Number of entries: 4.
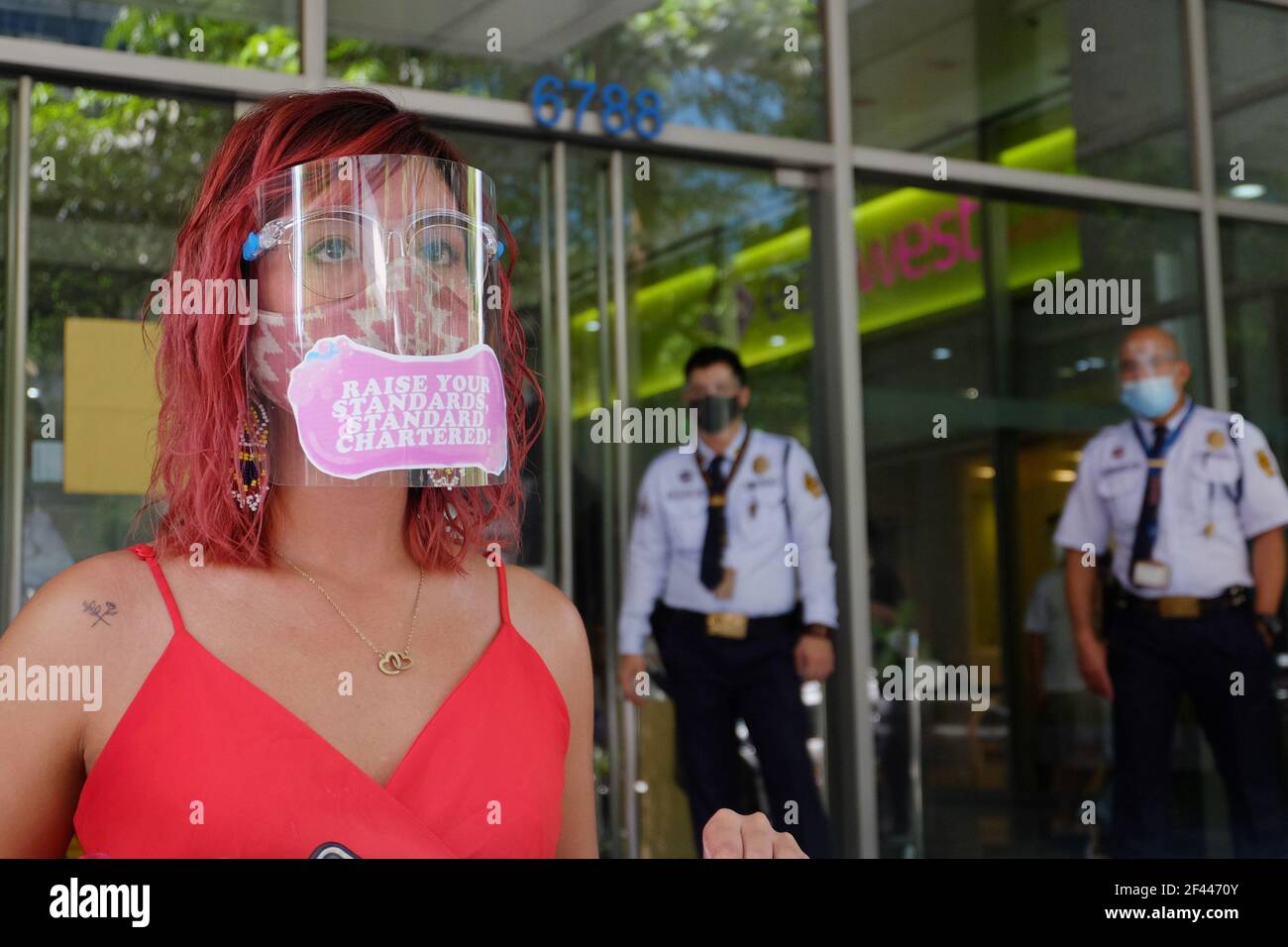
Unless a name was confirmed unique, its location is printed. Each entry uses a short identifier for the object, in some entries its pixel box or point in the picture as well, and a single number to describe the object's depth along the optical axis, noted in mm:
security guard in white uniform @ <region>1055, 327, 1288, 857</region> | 4625
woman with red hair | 888
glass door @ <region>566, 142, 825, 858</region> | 5113
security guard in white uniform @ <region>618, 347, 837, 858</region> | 4605
